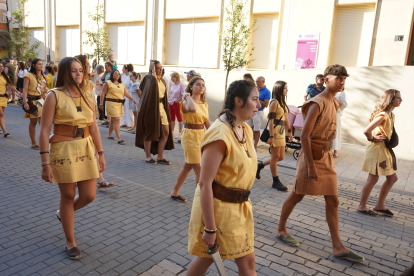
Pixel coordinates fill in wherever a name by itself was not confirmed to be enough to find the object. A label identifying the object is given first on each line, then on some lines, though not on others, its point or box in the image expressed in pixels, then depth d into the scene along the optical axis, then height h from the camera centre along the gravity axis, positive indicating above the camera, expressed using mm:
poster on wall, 12914 +1148
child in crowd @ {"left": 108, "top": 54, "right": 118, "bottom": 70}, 13820 +361
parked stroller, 9016 -1197
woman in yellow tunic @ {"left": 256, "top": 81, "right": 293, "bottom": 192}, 5938 -826
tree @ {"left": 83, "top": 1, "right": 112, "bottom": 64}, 19938 +1664
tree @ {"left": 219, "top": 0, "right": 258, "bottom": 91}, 12789 +1416
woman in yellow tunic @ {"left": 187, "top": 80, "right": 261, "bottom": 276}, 2182 -751
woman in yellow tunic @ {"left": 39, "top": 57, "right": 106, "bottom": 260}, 3234 -769
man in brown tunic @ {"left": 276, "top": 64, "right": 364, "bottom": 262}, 3611 -776
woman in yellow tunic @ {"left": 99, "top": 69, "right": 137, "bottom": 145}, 9336 -781
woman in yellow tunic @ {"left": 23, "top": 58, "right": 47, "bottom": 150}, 7832 -635
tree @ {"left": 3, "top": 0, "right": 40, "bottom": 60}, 24469 +1471
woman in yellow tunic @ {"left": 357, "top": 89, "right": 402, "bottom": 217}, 4867 -923
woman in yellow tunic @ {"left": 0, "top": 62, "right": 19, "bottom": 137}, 9000 -789
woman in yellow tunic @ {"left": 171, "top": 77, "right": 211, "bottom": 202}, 4945 -739
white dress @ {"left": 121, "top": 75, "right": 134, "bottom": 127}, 12347 -1655
